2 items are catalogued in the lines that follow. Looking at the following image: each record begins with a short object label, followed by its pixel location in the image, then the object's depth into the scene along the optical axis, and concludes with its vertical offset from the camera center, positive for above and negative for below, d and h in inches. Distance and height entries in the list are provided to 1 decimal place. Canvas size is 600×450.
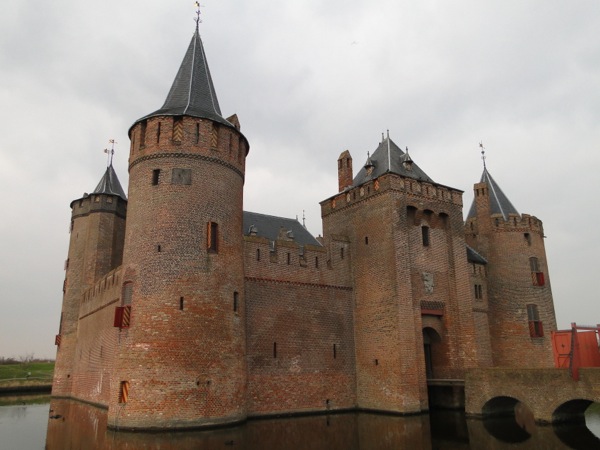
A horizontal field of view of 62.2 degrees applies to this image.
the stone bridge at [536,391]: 640.4 -36.8
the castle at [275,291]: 685.3 +125.9
